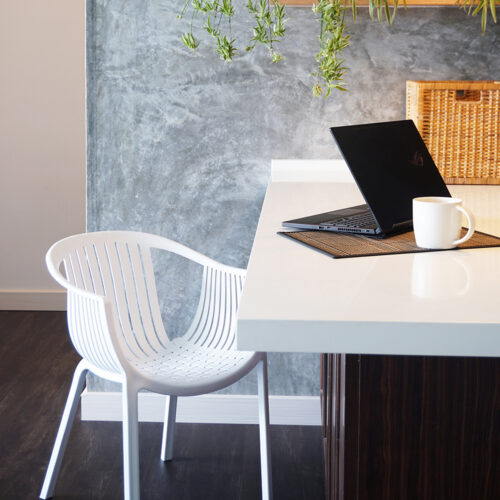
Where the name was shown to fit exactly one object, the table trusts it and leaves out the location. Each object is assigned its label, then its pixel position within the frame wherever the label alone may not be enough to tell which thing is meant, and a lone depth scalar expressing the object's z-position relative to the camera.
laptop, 1.55
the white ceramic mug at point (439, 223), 1.39
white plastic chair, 1.80
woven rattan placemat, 1.42
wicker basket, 2.28
